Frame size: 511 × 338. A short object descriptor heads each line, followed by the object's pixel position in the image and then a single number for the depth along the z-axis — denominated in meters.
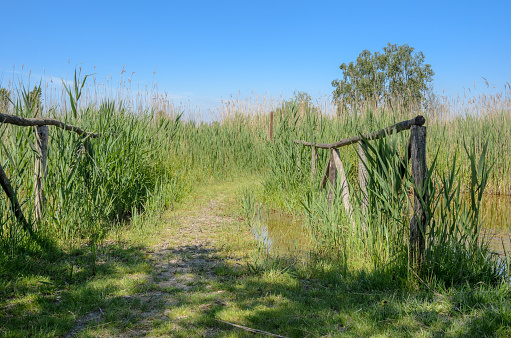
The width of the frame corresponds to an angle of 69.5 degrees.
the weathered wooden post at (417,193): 3.08
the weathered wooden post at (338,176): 4.74
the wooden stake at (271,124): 9.40
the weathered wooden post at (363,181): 3.74
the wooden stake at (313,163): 6.07
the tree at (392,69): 27.25
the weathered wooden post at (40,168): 4.31
